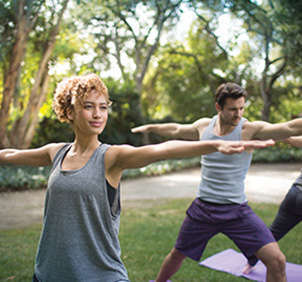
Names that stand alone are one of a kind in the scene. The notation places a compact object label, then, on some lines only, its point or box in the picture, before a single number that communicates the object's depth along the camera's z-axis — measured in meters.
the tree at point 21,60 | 8.00
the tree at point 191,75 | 16.55
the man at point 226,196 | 2.72
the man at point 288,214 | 3.24
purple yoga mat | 3.71
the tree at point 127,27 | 11.32
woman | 1.66
